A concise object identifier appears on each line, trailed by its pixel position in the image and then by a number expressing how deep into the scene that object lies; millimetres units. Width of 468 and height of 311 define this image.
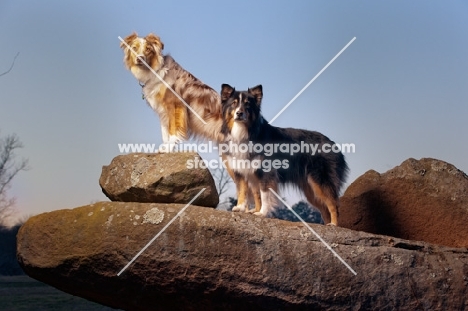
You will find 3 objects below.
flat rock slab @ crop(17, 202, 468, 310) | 7035
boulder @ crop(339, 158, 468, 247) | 8930
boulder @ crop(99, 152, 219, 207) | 7539
